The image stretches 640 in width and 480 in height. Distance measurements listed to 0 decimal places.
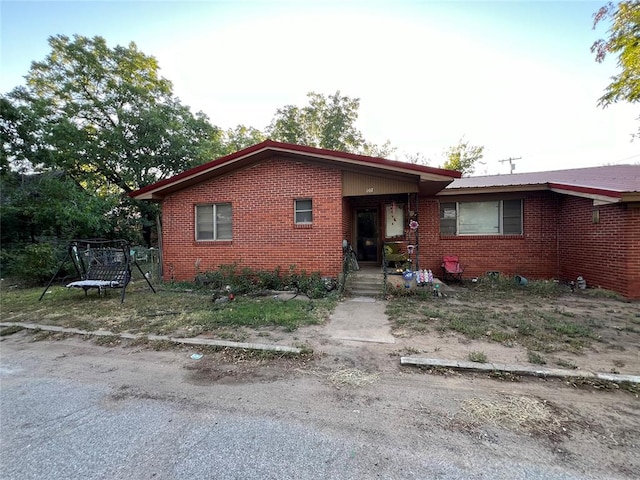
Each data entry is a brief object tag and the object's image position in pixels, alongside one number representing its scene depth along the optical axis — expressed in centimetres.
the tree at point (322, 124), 2750
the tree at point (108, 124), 1634
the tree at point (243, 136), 2802
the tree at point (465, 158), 2753
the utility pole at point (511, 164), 3183
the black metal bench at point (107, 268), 685
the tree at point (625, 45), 789
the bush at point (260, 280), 749
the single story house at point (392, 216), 741
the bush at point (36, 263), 947
